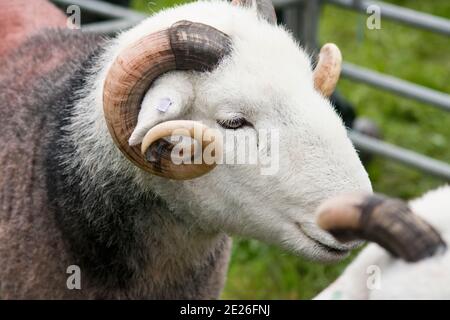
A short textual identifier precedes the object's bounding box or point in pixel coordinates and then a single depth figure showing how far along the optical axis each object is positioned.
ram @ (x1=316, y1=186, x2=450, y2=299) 2.04
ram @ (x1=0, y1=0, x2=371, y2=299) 2.79
